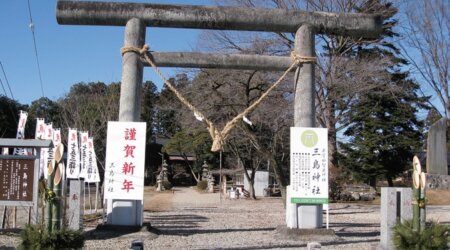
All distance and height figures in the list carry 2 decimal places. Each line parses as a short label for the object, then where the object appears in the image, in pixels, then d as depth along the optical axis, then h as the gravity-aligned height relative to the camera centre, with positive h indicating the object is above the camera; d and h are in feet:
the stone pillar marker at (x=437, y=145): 84.79 +4.16
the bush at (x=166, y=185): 150.61 -5.86
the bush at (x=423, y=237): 22.06 -2.98
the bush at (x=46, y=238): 20.56 -3.05
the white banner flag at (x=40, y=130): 65.00 +4.26
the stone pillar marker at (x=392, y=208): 27.07 -2.07
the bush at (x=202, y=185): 151.23 -5.68
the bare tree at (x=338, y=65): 71.72 +14.82
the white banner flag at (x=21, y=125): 64.97 +4.90
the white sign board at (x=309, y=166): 33.12 +0.10
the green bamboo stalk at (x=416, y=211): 22.86 -1.89
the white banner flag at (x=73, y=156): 61.31 +0.94
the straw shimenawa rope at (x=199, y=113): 33.14 +4.71
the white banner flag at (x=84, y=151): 62.44 +1.58
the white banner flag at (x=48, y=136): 59.43 +3.47
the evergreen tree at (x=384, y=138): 105.70 +6.53
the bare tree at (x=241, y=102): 58.34 +8.00
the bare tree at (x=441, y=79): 69.36 +12.44
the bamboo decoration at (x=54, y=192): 20.80 -1.17
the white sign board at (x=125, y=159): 32.91 +0.38
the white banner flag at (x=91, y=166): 62.08 -0.25
